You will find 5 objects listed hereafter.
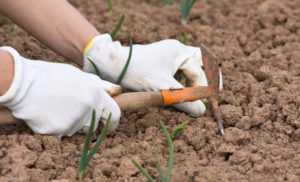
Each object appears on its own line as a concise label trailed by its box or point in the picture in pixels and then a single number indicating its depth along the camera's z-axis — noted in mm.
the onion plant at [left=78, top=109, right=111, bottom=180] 2795
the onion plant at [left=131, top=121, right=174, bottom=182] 2741
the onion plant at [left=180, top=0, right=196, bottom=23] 4906
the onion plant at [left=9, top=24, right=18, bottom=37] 4766
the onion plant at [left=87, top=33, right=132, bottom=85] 3604
